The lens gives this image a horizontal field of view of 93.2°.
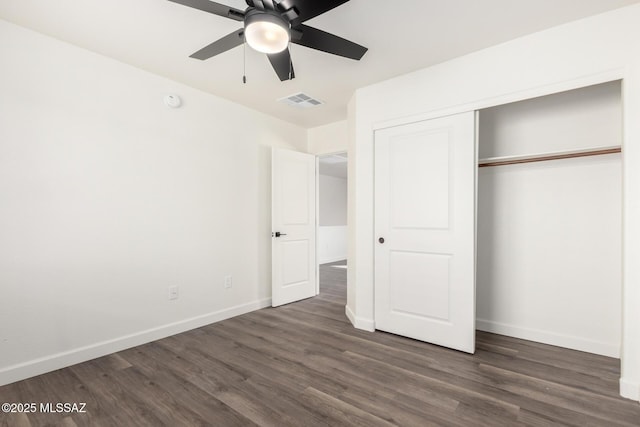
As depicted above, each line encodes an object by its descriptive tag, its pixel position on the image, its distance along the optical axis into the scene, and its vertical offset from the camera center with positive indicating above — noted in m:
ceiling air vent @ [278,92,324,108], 3.55 +1.34
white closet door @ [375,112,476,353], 2.72 -0.19
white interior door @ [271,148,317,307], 4.13 -0.22
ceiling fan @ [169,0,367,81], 1.60 +1.08
